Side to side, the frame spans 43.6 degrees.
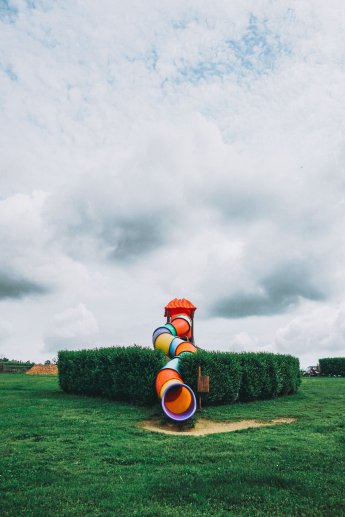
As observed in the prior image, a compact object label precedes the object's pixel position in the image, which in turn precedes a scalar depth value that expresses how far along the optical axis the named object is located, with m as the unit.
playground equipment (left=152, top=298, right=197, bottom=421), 14.70
